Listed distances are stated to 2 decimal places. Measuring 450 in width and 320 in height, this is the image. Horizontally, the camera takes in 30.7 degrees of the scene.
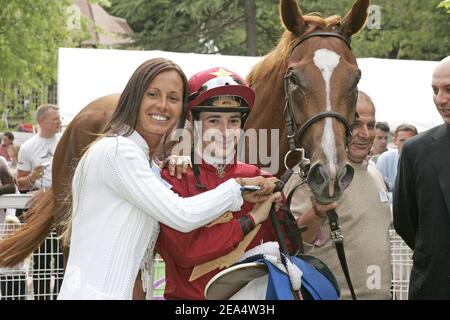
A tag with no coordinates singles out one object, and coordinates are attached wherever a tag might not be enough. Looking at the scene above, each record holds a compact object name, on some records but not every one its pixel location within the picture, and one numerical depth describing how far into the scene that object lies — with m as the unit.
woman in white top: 3.32
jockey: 3.60
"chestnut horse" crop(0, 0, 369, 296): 4.20
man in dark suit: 4.34
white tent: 12.48
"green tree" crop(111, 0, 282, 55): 21.08
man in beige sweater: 4.65
